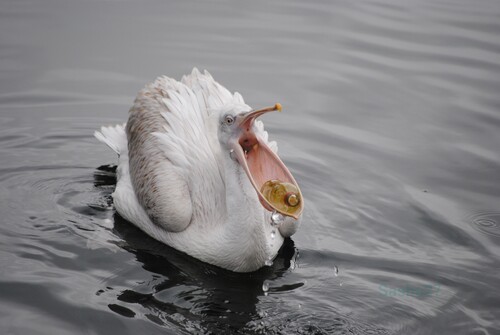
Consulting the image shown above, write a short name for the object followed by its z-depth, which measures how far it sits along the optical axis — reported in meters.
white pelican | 12.19
